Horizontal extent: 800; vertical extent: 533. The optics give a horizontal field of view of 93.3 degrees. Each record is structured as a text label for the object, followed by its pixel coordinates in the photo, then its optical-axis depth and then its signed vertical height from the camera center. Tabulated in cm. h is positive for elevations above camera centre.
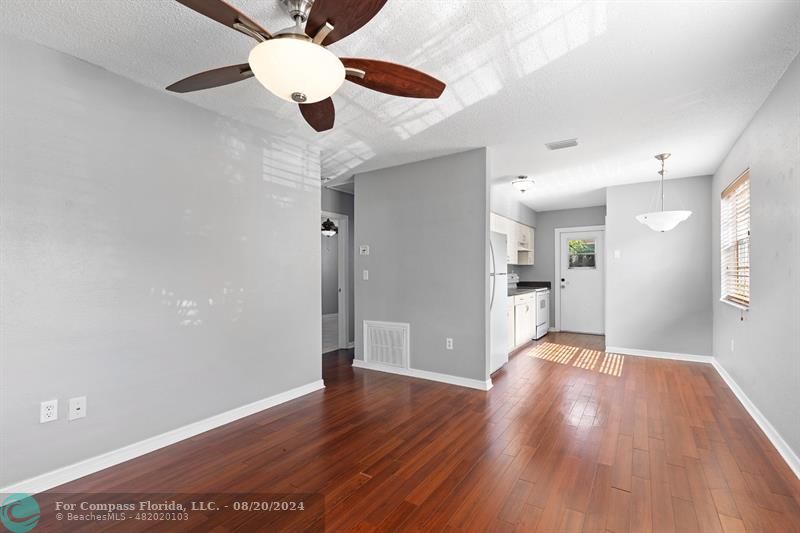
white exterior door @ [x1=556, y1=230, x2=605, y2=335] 706 -28
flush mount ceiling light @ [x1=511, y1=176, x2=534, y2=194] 517 +117
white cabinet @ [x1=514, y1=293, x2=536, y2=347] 573 -85
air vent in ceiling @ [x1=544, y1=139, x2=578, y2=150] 372 +122
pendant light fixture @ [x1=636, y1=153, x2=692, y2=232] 415 +55
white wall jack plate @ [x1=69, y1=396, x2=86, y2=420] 226 -87
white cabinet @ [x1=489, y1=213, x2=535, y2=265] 586 +51
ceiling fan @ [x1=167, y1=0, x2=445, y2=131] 140 +88
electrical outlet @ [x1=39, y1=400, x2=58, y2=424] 215 -85
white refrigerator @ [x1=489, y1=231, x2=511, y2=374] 435 -44
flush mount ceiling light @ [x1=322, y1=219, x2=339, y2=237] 700 +71
